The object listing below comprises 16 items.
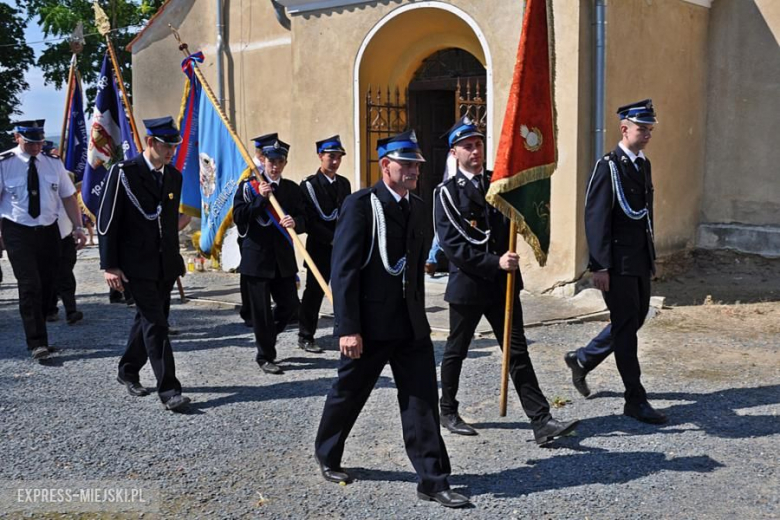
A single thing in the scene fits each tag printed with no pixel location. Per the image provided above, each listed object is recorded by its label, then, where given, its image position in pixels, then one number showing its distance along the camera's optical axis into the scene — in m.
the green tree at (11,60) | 29.11
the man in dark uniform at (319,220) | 7.68
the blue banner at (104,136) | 9.69
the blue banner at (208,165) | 8.00
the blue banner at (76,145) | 10.60
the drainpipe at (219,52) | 13.70
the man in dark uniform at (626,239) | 5.49
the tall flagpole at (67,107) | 10.68
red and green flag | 5.14
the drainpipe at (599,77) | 9.55
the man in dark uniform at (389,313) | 4.34
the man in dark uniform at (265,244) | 6.95
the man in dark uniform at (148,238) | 5.89
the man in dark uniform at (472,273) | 5.10
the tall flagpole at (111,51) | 8.44
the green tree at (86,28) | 27.50
